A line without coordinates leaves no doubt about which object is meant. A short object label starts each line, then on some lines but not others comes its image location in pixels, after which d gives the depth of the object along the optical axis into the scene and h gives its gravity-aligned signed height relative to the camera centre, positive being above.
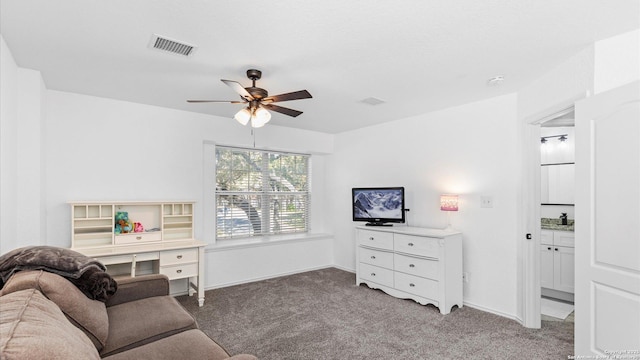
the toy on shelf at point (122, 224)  3.65 -0.49
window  4.87 -0.18
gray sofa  0.97 -0.78
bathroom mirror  4.29 -0.03
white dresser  3.58 -1.00
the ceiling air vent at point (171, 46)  2.28 +1.00
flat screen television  4.45 -0.34
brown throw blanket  1.84 -0.53
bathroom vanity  3.86 -0.98
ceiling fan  2.65 +0.69
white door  1.95 -0.28
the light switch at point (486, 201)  3.64 -0.23
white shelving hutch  3.37 -0.70
